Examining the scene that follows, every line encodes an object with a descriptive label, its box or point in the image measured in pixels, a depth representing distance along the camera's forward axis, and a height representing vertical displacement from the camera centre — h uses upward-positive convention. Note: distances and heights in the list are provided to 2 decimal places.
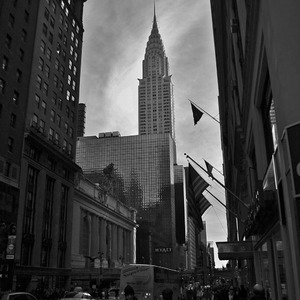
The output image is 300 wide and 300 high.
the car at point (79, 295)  25.78 -1.28
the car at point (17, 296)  13.61 -0.67
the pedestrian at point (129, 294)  9.10 -0.41
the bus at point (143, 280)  28.39 -0.30
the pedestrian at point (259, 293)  7.28 -0.33
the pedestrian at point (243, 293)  18.69 -0.86
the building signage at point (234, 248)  22.59 +1.50
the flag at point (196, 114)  24.62 +9.77
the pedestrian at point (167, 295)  9.26 -0.44
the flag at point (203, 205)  22.59 +3.96
